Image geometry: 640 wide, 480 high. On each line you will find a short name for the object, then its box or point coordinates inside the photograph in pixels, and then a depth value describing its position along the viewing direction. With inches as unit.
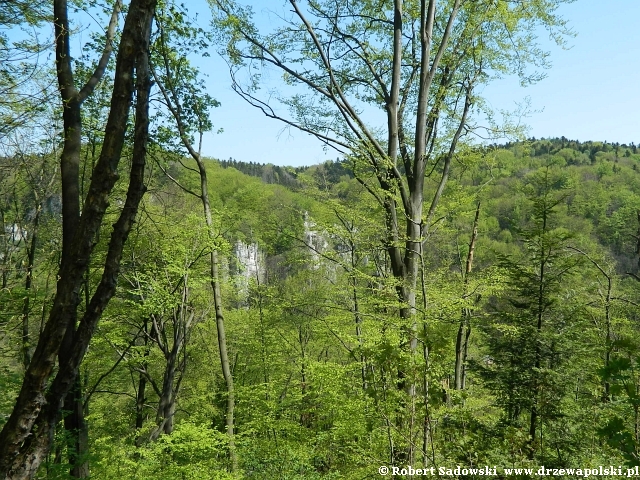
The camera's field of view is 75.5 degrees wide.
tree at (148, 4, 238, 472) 314.7
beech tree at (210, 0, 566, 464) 251.9
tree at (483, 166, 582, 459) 277.9
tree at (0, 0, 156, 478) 114.9
